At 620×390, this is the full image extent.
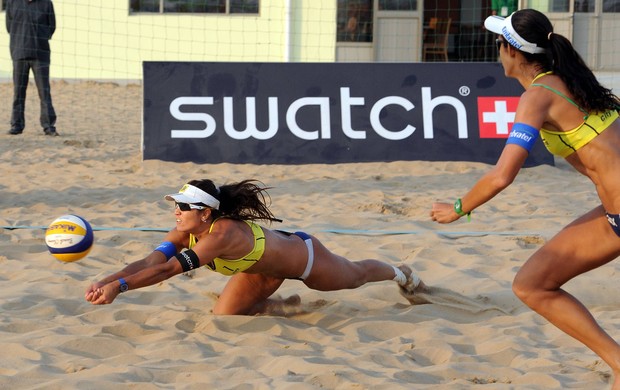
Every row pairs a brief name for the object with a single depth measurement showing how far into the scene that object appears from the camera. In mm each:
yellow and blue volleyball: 9852
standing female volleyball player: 7273
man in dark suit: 24750
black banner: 20344
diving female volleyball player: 9070
